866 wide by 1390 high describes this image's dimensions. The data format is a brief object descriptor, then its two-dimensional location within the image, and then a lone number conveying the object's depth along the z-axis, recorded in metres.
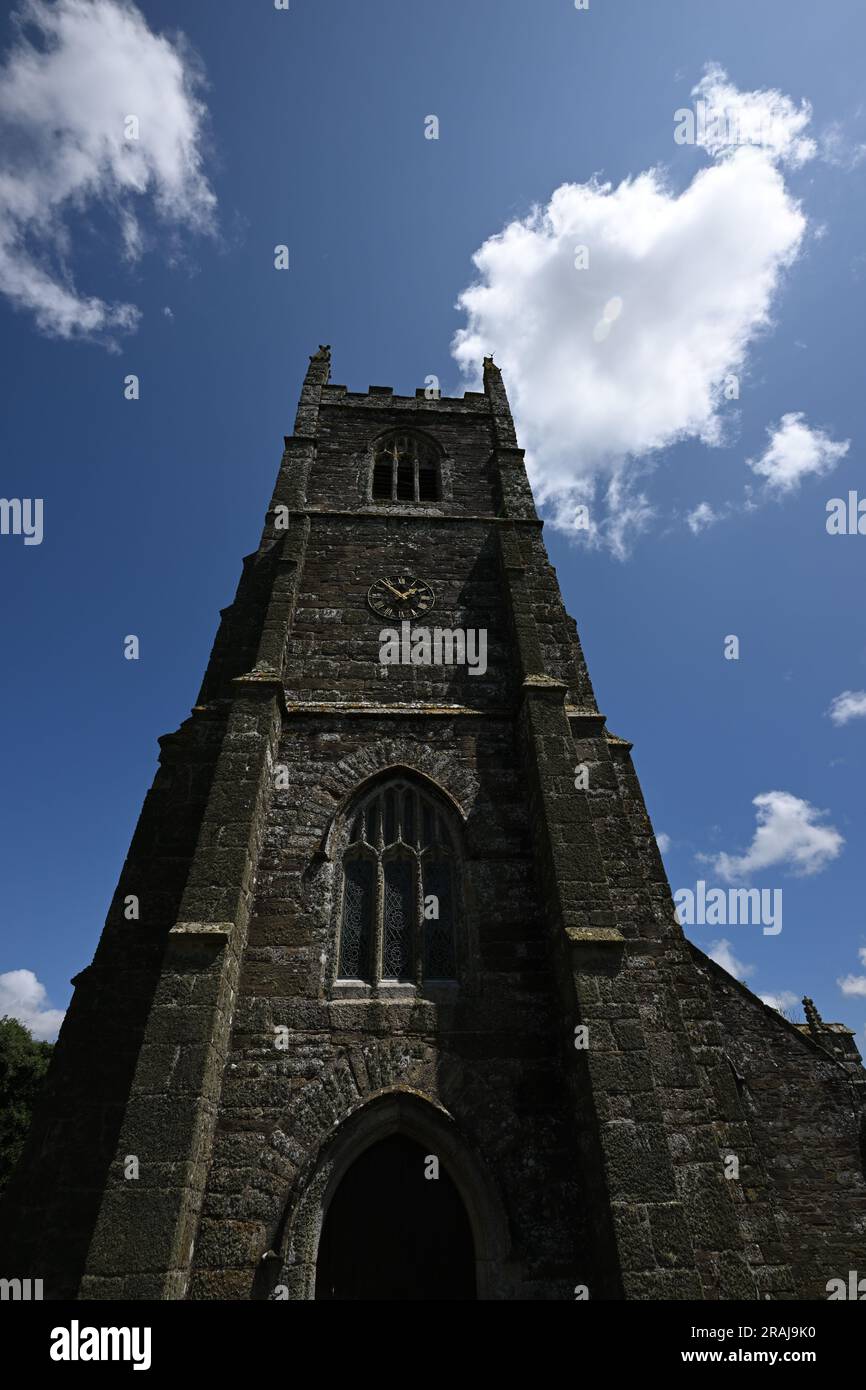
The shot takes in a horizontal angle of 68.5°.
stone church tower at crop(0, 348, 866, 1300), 5.71
